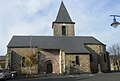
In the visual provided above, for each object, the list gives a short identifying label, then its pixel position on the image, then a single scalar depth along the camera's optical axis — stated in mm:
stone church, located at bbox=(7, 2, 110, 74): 18711
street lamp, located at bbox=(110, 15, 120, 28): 5759
